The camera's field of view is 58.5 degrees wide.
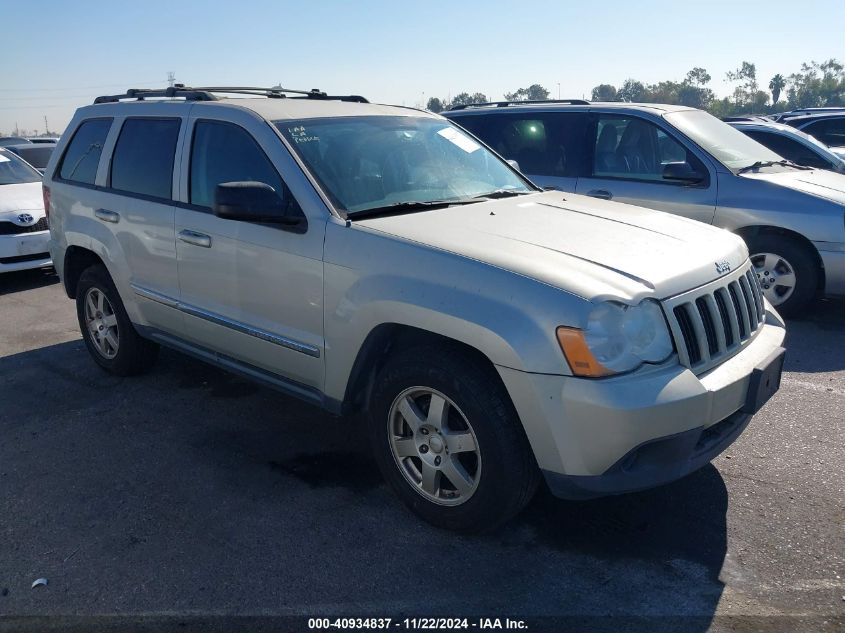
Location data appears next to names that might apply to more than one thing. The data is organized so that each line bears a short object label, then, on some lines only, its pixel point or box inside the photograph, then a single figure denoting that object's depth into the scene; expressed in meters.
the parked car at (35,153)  13.66
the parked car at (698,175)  6.40
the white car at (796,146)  9.27
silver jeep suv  2.89
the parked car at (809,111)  14.43
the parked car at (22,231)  8.52
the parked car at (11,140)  16.68
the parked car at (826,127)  13.06
